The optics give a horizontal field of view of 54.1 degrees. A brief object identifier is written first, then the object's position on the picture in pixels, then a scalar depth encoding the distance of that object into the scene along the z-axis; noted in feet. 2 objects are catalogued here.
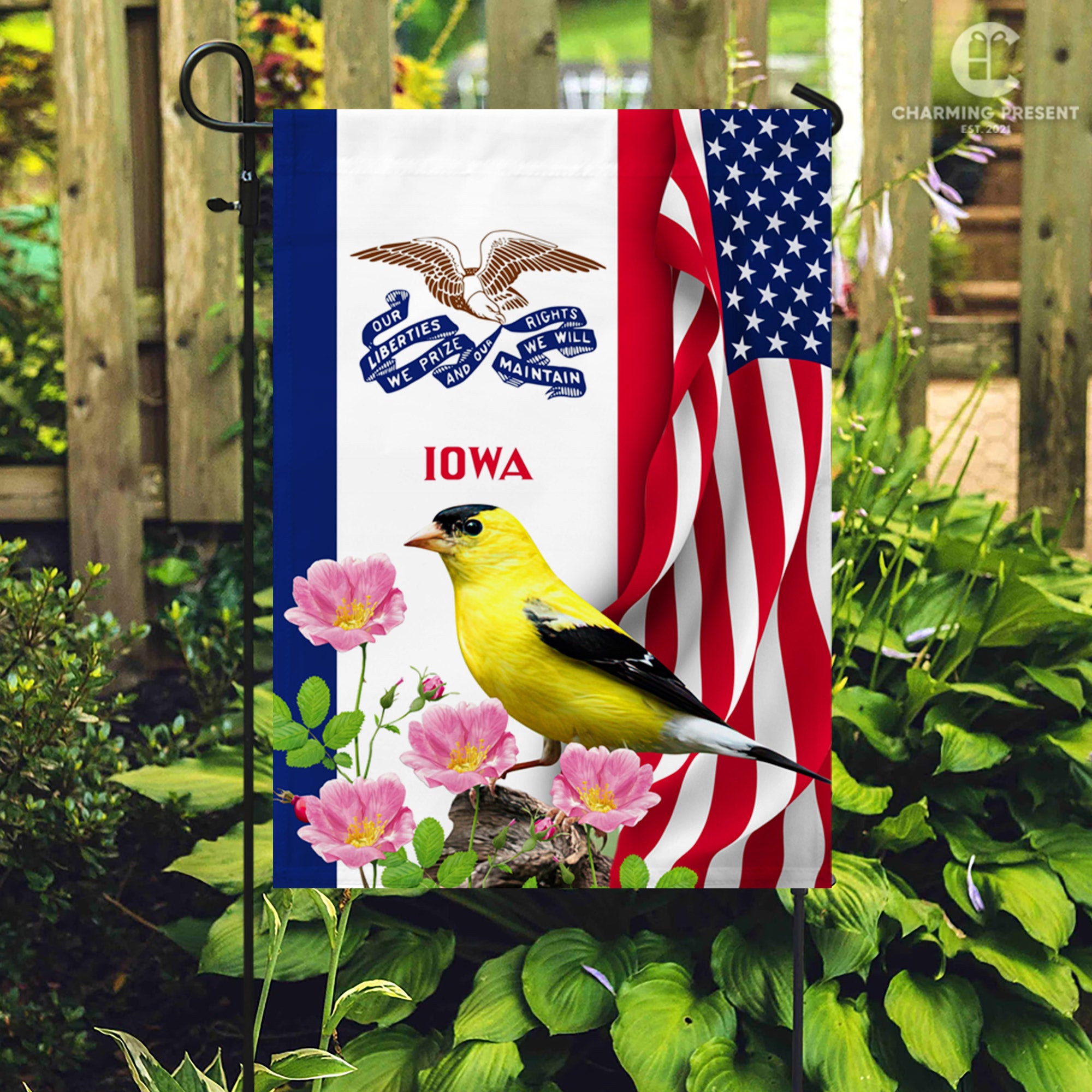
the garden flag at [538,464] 5.20
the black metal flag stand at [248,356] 5.25
